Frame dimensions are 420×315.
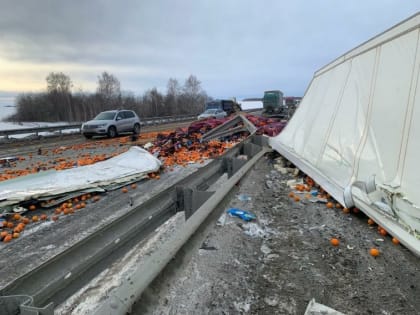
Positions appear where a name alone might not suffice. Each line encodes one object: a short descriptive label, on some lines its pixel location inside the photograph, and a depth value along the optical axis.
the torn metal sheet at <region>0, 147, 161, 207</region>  5.98
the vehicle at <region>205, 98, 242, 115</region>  37.69
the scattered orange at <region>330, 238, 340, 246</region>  3.56
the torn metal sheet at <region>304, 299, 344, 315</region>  2.31
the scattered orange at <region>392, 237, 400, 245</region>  3.34
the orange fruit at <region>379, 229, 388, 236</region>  3.62
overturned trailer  3.31
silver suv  19.61
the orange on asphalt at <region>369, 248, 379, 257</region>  3.24
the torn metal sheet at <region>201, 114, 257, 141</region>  13.43
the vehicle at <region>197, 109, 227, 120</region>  30.77
